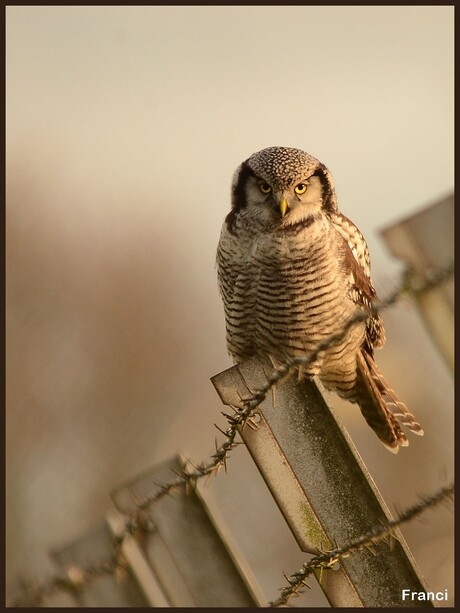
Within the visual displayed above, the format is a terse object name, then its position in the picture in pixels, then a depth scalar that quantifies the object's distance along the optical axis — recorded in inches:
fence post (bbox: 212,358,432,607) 205.3
